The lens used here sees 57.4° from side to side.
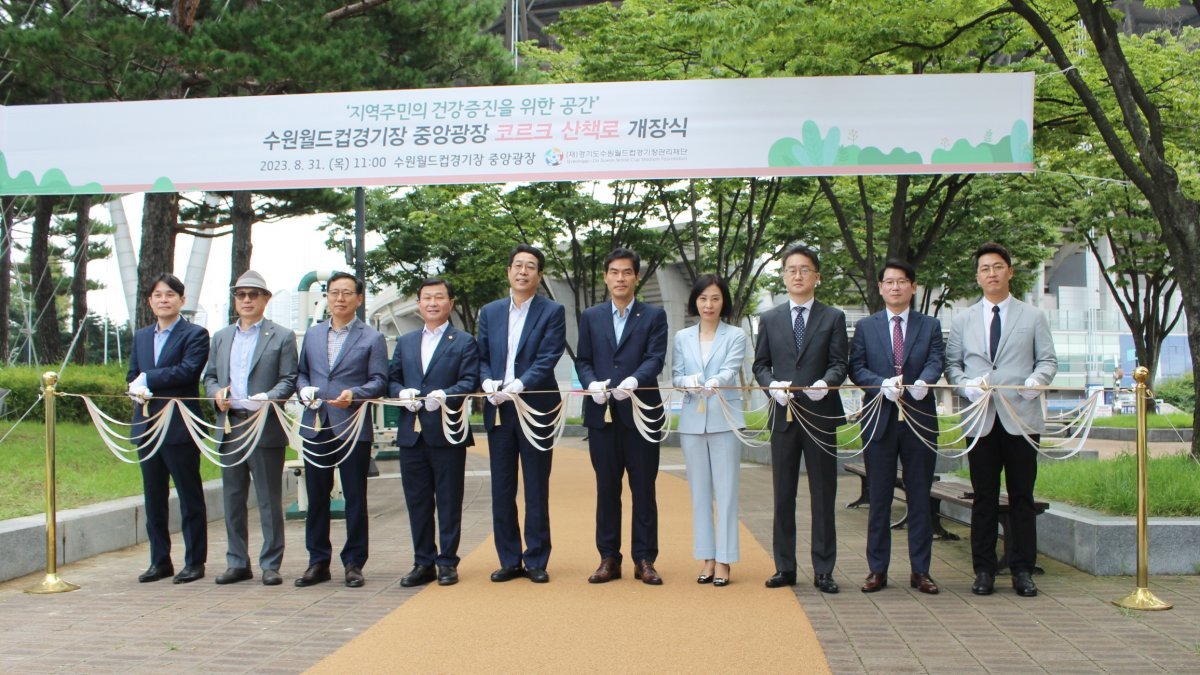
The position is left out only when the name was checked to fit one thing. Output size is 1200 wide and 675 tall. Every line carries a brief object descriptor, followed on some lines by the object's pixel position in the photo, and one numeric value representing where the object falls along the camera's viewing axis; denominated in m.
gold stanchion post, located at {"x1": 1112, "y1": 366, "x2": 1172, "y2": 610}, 5.29
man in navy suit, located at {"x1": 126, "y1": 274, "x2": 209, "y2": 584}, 6.47
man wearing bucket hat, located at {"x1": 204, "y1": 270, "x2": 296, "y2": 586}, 6.37
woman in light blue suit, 6.00
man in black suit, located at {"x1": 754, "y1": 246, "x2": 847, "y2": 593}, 5.90
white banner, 8.05
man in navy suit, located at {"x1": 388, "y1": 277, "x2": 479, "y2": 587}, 6.18
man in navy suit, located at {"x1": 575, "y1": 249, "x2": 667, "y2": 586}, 6.10
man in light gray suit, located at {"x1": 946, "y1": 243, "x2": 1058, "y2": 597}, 5.78
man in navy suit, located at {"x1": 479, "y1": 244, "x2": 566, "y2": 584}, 6.18
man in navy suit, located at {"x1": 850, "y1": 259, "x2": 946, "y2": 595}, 5.86
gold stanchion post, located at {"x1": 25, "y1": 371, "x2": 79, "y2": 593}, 6.09
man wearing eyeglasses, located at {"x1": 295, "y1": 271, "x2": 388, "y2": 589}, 6.26
